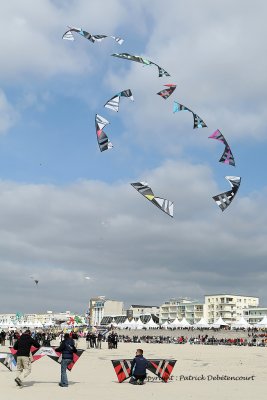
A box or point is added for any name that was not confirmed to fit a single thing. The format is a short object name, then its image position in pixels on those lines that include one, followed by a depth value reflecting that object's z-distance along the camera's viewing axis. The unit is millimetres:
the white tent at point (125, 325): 74425
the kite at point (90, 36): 17484
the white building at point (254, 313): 152000
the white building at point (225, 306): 166375
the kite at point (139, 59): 17953
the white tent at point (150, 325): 72600
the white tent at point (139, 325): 74238
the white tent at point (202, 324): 66325
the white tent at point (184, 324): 68400
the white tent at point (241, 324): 61819
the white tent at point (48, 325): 96625
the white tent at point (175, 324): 69981
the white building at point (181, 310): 178000
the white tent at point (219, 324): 65137
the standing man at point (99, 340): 32978
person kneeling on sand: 12125
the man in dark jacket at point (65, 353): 11594
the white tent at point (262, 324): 57281
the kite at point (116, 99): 17922
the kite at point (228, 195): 14972
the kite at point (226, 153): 16125
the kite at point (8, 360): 13883
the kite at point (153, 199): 13539
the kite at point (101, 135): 17078
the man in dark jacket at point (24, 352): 11516
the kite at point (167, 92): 18347
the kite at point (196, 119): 17203
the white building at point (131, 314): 191338
